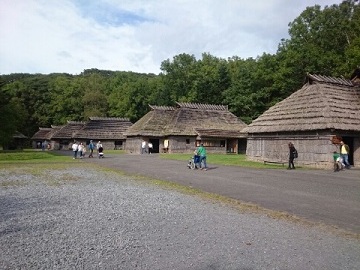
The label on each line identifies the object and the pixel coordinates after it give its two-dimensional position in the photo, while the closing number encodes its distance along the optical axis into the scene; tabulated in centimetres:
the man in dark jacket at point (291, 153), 2289
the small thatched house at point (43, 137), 7483
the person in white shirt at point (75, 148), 3306
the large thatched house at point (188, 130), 4725
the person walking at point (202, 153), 2211
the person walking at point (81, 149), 3416
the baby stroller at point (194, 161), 2241
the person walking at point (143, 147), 4669
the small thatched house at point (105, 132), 6269
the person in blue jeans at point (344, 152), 2300
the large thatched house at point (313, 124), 2417
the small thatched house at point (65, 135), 6694
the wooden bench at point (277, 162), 2573
